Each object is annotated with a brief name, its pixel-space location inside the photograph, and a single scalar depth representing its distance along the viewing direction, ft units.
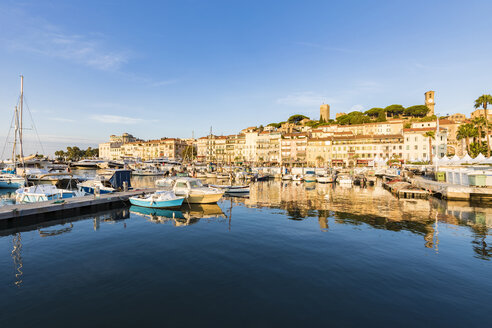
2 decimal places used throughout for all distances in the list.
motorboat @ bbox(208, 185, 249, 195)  136.26
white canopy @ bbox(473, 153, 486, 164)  132.71
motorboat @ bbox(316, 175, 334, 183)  205.45
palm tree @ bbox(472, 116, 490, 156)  190.53
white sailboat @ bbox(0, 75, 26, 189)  135.52
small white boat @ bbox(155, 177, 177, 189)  172.65
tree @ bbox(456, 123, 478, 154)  209.23
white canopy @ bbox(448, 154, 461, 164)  148.92
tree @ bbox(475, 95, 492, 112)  195.66
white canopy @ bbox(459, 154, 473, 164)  139.21
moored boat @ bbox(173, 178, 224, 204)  94.32
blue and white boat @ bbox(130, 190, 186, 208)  85.20
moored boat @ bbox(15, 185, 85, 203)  89.40
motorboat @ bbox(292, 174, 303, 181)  223.71
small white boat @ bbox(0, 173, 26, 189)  153.99
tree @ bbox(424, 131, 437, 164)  225.27
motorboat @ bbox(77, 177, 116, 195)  112.16
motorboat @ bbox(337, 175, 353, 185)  197.57
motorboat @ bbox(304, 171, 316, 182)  218.18
